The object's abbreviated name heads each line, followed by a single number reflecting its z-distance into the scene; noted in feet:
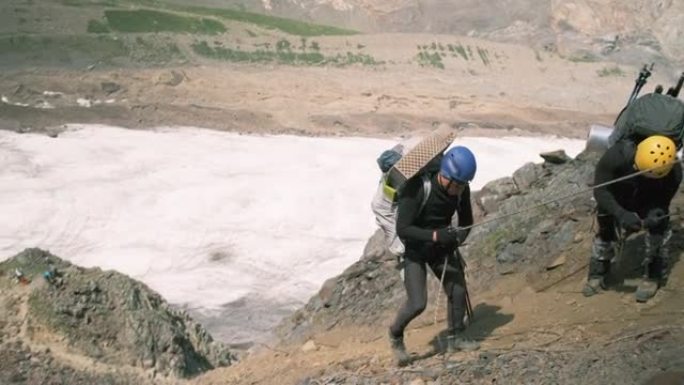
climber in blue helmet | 20.92
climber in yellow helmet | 22.20
